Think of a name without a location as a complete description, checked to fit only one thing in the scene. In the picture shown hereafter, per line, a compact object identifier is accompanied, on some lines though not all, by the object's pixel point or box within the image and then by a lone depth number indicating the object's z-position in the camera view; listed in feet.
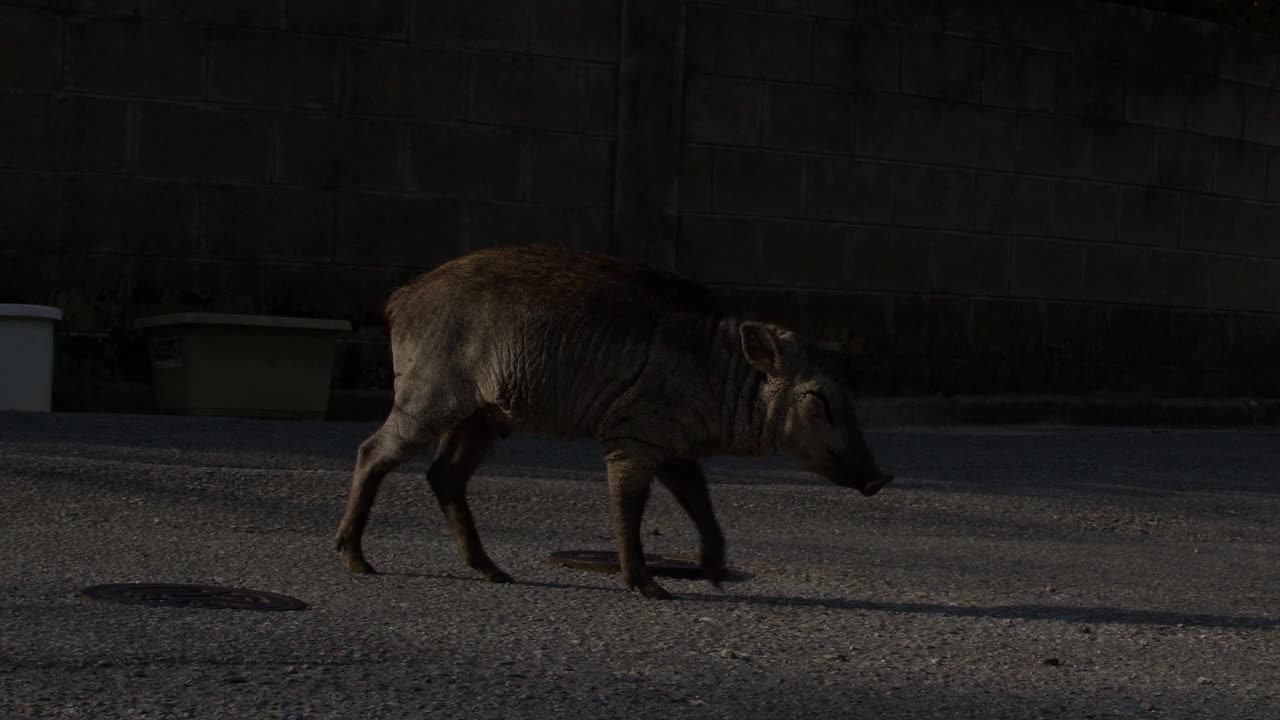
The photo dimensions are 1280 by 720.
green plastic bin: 32.19
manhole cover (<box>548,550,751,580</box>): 19.88
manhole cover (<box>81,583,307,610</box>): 16.37
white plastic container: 31.14
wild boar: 18.19
